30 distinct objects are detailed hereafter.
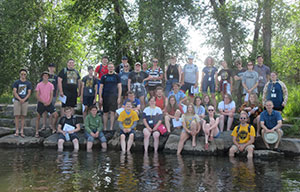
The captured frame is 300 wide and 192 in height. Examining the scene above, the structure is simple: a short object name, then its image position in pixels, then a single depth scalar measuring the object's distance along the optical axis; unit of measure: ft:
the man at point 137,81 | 36.63
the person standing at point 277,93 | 33.32
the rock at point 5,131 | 39.63
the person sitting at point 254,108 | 33.14
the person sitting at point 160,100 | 35.85
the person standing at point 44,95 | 35.65
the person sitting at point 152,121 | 33.38
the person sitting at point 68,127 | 34.91
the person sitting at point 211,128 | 31.73
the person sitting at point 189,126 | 32.09
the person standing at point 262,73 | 36.76
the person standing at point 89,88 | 36.63
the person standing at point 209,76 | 36.68
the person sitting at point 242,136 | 30.45
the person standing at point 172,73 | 37.22
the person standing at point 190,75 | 37.11
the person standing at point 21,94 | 35.47
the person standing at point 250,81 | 35.65
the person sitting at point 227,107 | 34.19
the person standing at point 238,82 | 37.42
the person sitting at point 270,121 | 30.89
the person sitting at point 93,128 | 34.80
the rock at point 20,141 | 35.96
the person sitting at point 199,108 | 34.01
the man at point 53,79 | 36.57
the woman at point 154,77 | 37.50
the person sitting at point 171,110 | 34.50
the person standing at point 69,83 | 35.86
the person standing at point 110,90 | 35.27
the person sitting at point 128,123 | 33.58
